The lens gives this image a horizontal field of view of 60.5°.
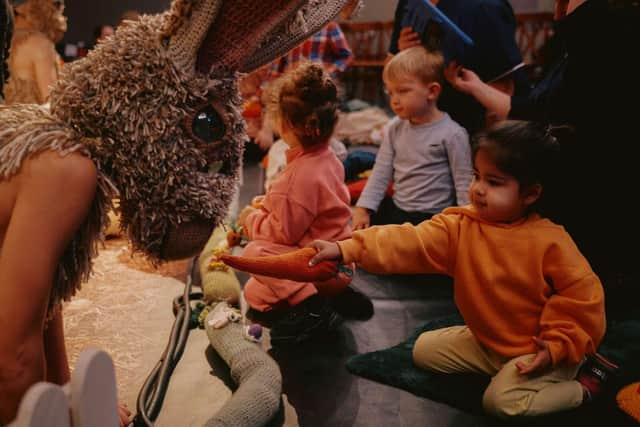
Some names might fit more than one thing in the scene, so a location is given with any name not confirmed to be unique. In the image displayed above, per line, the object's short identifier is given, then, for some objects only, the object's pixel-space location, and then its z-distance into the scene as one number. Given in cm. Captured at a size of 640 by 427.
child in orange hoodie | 123
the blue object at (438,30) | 191
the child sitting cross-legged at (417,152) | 199
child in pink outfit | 169
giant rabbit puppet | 73
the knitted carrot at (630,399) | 130
